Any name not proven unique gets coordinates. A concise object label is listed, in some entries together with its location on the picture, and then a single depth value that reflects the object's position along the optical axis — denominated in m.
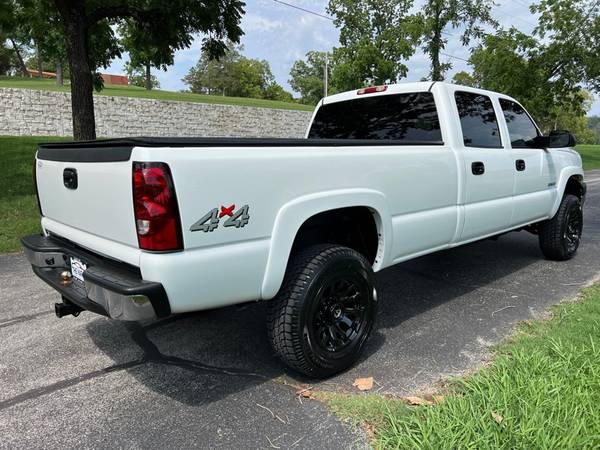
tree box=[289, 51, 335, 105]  87.75
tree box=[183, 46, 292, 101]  83.38
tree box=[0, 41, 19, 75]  57.35
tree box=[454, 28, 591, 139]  22.25
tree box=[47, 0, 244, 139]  8.54
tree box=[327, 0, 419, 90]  21.84
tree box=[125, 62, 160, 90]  82.56
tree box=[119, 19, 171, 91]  9.50
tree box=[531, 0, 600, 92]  22.34
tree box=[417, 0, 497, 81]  19.83
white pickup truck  2.24
